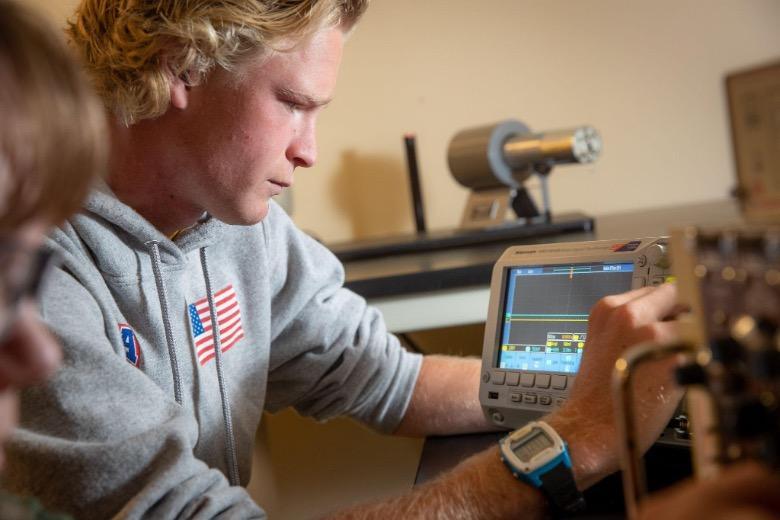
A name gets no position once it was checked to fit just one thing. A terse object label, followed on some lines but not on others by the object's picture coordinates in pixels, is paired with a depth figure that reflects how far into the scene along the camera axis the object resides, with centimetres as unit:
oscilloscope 105
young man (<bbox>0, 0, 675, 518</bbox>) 94
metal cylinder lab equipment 207
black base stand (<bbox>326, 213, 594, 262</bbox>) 196
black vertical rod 247
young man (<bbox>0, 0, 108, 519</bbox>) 51
